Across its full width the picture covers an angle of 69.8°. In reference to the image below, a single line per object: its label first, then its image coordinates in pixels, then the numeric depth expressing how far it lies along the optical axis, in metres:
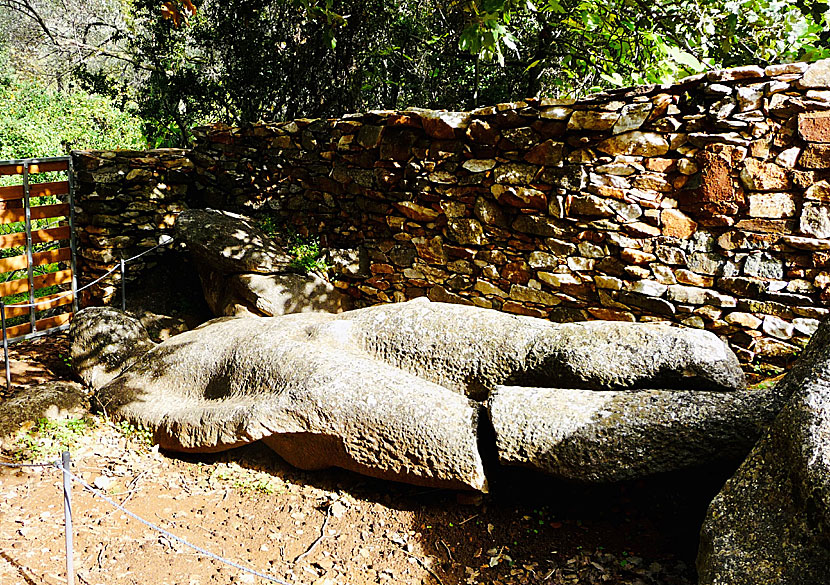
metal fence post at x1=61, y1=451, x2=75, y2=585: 2.46
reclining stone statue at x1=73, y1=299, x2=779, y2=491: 2.74
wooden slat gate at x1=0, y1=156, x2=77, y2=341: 5.64
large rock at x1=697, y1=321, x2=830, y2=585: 1.90
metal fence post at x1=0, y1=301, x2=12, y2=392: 4.55
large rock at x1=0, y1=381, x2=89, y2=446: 3.84
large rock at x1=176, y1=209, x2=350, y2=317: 5.76
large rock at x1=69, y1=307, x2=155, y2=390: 4.62
